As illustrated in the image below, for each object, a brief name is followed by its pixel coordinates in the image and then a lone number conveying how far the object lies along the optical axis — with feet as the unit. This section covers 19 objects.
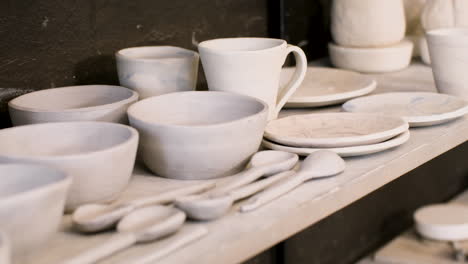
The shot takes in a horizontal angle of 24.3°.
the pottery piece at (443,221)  5.54
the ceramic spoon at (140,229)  3.00
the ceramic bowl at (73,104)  3.54
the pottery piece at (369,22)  4.98
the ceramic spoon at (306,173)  3.33
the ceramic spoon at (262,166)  3.37
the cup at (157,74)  3.82
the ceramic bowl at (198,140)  3.40
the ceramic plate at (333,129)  3.70
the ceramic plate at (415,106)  4.05
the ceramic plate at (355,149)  3.67
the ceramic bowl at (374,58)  4.99
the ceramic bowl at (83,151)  3.17
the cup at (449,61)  4.37
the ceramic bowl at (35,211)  2.88
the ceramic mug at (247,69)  3.74
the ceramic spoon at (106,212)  3.14
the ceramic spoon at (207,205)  3.20
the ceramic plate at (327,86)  4.33
